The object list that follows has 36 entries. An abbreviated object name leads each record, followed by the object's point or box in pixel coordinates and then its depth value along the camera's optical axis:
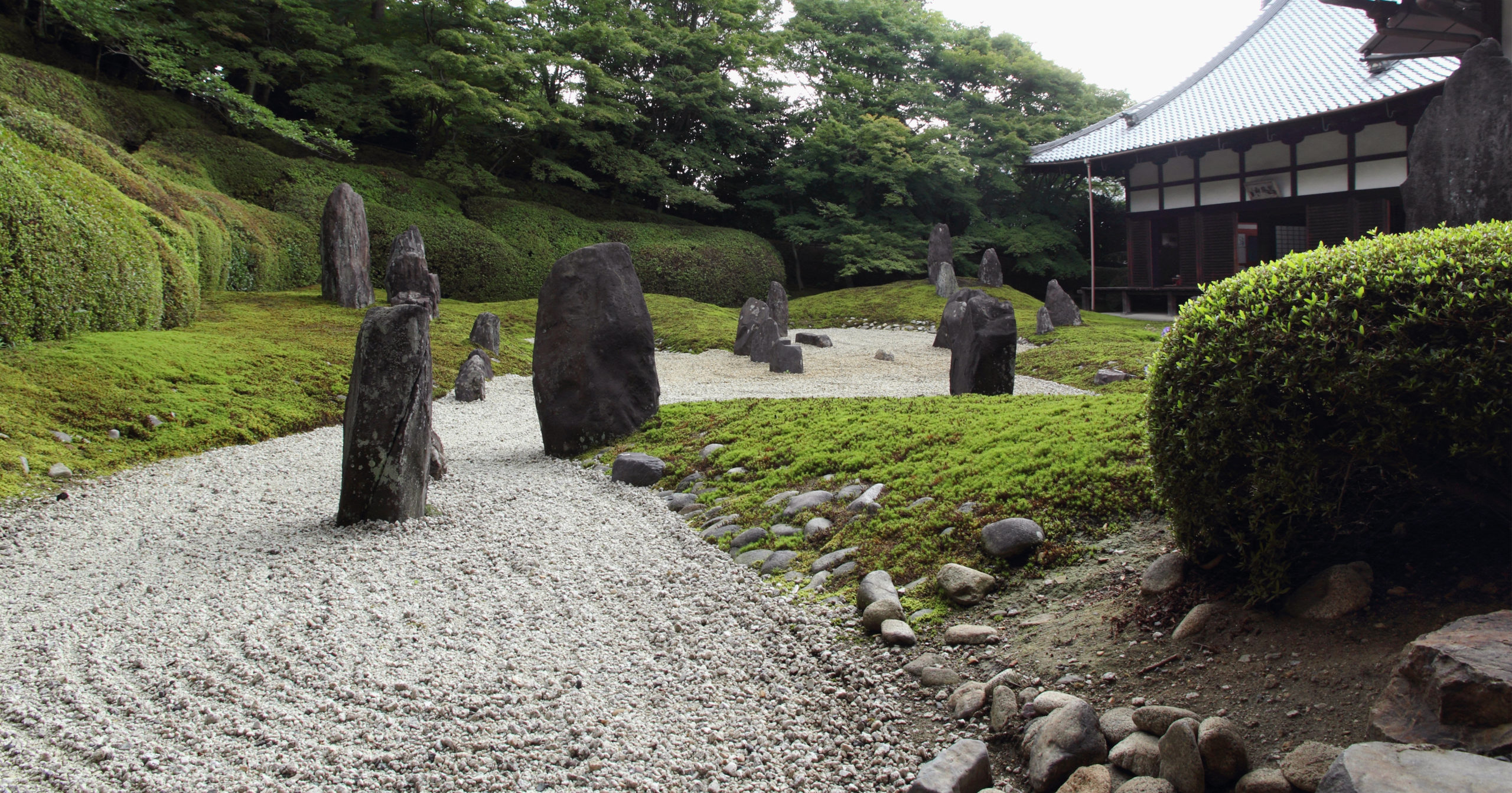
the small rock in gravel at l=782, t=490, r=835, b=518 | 5.29
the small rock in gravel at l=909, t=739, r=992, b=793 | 2.56
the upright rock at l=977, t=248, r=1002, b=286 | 23.38
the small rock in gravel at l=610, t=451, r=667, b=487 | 6.73
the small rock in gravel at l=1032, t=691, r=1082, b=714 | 2.85
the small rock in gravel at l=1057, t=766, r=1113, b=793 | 2.47
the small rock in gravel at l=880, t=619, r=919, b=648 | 3.56
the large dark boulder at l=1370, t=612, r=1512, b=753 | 2.01
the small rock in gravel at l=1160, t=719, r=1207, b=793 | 2.37
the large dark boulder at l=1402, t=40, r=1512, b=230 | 6.20
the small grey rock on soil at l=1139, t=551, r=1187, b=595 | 3.33
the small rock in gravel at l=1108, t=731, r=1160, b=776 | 2.50
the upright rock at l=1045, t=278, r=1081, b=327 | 18.78
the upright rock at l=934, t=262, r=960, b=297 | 22.61
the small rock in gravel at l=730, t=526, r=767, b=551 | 5.05
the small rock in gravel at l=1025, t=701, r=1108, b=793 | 2.59
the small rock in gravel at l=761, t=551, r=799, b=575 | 4.59
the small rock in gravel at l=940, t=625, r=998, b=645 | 3.45
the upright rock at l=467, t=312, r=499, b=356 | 13.84
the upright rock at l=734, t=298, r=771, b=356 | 15.58
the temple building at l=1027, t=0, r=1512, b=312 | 17.34
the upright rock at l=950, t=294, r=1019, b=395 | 9.41
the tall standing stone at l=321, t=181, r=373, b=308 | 15.27
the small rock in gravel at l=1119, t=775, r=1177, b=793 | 2.38
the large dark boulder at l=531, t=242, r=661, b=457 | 7.67
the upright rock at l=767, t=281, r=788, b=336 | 18.62
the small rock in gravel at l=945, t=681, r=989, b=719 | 3.03
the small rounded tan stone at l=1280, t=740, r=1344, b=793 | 2.21
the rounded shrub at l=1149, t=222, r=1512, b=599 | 2.60
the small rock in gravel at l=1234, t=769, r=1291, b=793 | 2.24
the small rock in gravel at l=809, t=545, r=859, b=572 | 4.45
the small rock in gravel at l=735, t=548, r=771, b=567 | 4.78
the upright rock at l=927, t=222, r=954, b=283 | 23.53
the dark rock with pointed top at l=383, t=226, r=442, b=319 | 15.10
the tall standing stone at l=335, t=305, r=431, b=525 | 5.29
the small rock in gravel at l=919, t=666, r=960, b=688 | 3.25
